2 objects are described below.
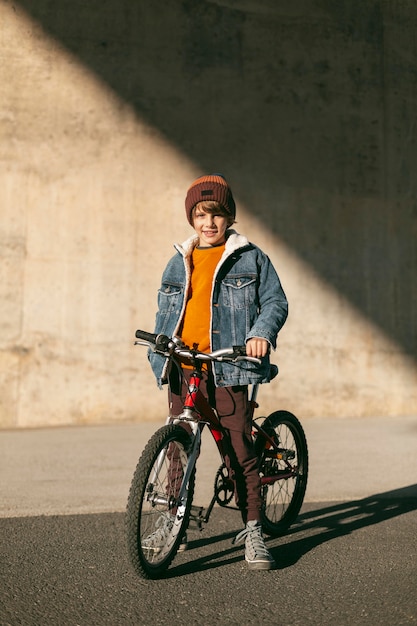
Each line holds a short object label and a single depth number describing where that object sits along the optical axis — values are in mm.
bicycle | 3379
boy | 3814
